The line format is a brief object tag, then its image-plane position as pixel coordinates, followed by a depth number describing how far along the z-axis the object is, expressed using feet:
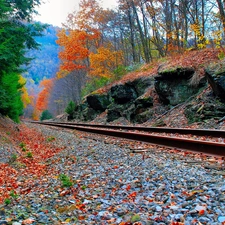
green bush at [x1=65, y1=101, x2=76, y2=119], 105.43
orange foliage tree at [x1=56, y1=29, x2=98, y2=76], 101.14
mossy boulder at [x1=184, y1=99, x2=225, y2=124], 36.48
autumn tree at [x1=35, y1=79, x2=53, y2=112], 218.54
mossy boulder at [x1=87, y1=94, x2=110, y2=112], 80.28
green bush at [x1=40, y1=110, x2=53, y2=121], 183.93
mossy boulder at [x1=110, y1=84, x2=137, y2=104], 65.16
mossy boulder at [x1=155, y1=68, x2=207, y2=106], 47.52
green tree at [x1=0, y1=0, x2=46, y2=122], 31.76
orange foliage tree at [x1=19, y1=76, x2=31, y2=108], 196.48
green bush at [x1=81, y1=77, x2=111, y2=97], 88.01
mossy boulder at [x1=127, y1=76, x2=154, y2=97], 62.10
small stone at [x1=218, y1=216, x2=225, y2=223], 9.38
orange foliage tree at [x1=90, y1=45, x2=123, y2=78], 84.37
